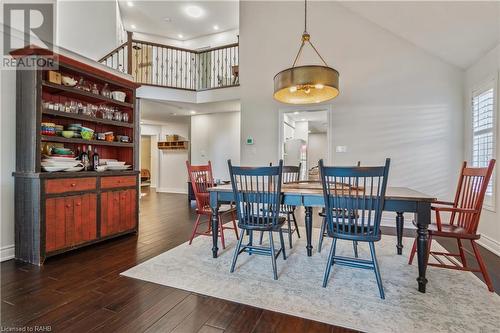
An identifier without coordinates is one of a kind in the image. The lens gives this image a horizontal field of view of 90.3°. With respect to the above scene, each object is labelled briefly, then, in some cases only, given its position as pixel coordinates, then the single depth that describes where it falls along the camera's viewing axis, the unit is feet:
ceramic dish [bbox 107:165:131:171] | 10.61
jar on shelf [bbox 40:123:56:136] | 8.74
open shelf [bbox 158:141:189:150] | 26.50
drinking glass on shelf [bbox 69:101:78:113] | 9.57
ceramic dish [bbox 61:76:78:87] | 9.18
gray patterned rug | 5.21
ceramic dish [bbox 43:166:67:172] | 8.31
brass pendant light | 6.96
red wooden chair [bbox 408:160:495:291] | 6.52
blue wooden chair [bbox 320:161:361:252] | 8.73
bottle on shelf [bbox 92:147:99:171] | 10.27
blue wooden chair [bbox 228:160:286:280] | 6.95
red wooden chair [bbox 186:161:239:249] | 9.73
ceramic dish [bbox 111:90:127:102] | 11.13
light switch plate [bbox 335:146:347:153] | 14.68
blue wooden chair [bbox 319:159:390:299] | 5.98
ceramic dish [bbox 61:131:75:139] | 9.39
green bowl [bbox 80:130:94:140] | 9.86
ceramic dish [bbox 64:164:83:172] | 8.99
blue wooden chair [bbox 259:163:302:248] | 10.43
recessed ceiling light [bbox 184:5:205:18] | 22.18
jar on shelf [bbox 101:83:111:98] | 10.81
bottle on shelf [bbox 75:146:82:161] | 10.14
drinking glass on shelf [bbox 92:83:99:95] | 10.42
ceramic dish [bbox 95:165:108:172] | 10.13
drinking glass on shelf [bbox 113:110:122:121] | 11.33
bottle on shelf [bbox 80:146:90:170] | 9.88
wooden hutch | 8.07
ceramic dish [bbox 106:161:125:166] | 10.77
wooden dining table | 6.36
